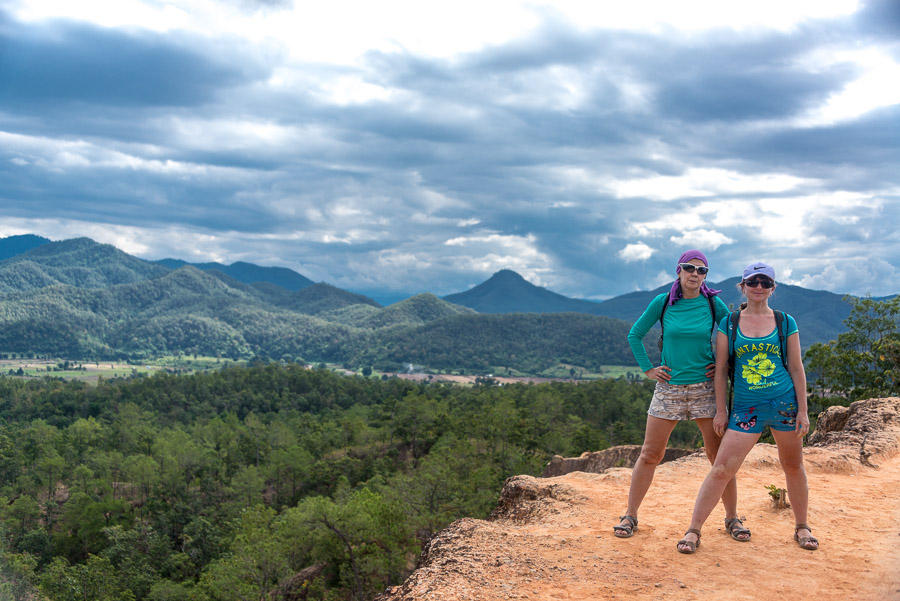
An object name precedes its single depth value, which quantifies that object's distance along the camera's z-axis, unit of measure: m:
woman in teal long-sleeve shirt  6.36
